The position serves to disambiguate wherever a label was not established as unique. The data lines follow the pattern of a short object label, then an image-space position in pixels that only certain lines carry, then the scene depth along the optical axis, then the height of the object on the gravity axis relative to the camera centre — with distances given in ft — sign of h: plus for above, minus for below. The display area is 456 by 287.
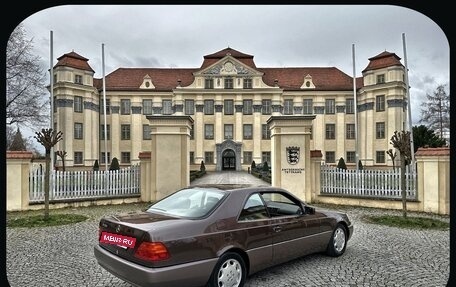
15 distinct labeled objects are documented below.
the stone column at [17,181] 32.76 -3.29
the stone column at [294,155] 39.09 -0.94
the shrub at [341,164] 96.68 -5.31
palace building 132.16 +16.82
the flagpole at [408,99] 64.90 +10.77
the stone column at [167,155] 38.60 -0.80
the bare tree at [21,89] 64.95 +13.94
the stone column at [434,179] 31.71 -3.42
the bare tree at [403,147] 29.97 -0.03
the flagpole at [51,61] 61.62 +18.31
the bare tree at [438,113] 108.37 +12.01
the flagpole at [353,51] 82.36 +25.77
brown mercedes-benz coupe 11.87 -3.89
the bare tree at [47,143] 28.67 +0.74
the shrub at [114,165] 98.86 -5.15
